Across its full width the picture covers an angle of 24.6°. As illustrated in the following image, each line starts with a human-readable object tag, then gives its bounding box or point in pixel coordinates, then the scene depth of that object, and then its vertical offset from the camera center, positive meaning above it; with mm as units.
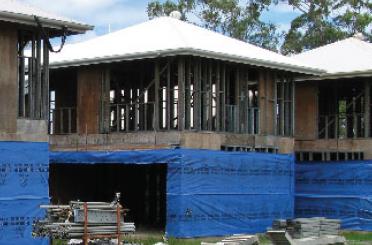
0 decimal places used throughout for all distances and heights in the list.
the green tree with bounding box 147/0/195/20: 49188 +7234
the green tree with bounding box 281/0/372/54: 49125 +6330
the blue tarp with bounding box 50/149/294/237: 23672 -1627
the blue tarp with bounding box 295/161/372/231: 28453 -2074
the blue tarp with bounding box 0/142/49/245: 19344 -1284
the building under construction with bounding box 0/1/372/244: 20047 +161
